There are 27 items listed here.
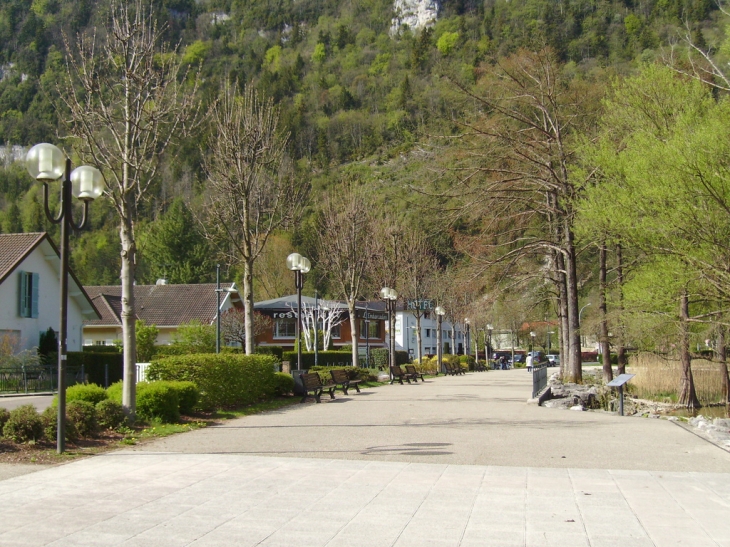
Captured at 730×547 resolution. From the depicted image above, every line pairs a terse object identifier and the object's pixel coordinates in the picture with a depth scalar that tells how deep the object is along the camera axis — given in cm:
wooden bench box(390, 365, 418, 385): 3164
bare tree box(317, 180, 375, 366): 3422
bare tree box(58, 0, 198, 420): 1411
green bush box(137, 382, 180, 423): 1393
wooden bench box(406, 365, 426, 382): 3346
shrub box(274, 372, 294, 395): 2067
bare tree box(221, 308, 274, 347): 4892
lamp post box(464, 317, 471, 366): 6735
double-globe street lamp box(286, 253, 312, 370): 2214
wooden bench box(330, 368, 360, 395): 2384
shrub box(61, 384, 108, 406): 1349
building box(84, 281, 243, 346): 4988
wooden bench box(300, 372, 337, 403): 2055
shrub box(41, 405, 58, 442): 1086
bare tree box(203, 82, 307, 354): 2186
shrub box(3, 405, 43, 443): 1069
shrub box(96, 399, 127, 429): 1246
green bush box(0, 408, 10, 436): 1088
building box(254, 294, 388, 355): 5925
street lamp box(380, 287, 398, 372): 3303
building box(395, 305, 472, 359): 8019
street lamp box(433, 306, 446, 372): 4756
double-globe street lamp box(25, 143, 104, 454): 1041
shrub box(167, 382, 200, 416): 1480
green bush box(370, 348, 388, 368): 5063
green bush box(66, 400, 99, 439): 1128
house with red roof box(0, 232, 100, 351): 3184
